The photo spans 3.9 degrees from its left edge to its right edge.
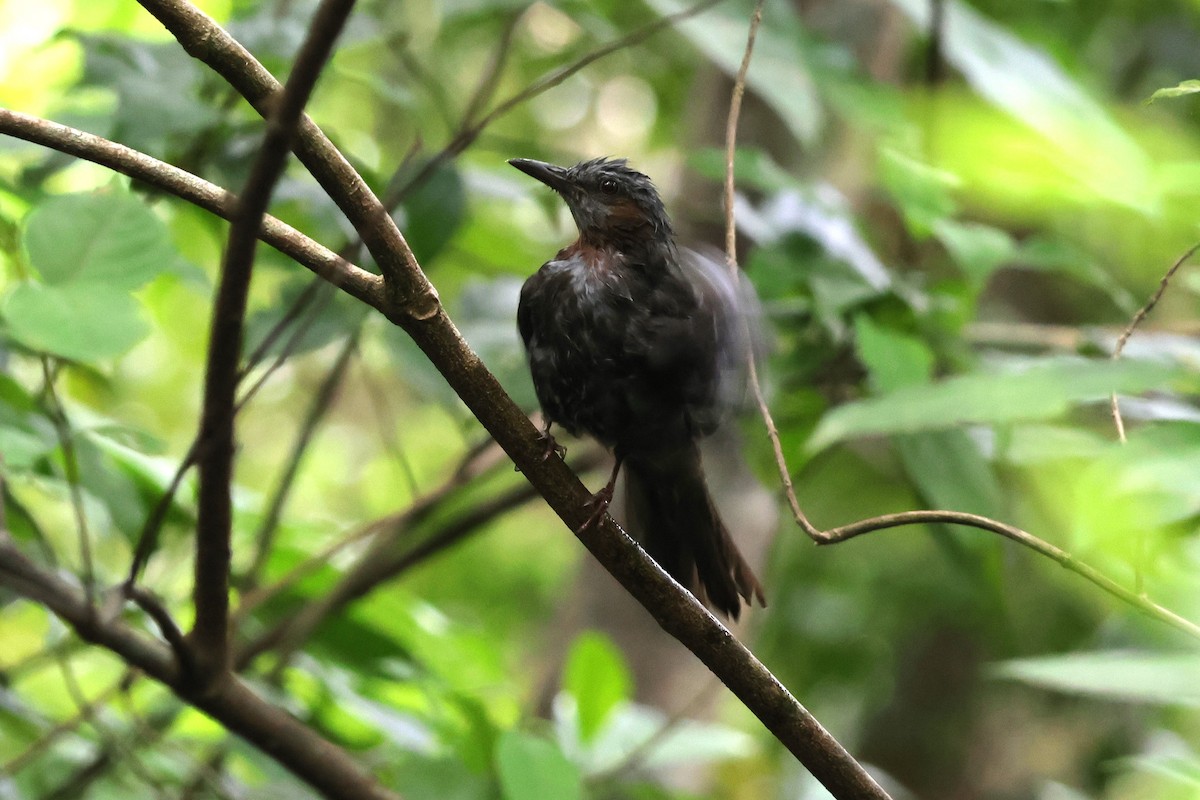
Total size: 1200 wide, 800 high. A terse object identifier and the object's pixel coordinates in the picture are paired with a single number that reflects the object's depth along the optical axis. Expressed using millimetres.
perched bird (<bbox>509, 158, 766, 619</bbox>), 7074
